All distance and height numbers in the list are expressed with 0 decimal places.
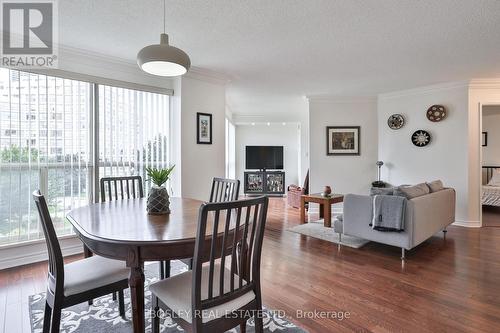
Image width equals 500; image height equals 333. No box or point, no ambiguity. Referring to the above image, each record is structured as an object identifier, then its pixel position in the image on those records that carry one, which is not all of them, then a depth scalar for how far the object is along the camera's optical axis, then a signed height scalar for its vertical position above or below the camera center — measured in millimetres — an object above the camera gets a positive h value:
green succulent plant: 1958 -79
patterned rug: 1821 -1103
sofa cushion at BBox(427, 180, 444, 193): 3615 -315
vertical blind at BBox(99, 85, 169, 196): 3350 +452
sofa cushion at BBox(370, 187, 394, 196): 3158 -329
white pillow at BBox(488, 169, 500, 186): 5670 -341
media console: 7941 -534
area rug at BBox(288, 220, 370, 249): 3578 -1033
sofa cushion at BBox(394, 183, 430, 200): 3021 -322
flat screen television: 7941 +220
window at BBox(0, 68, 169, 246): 2771 +278
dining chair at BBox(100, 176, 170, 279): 2211 -240
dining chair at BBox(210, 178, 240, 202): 2367 -235
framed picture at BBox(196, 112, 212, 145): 3902 +544
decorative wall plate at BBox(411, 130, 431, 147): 4831 +464
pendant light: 1631 +671
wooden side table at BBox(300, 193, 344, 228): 4289 -605
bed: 5324 -522
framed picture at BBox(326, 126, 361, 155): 5531 +497
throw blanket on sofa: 2908 -541
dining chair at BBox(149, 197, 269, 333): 1199 -649
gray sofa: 2916 -672
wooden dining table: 1309 -366
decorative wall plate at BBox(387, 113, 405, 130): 5113 +820
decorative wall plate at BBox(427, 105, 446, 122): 4648 +888
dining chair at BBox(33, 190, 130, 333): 1408 -659
